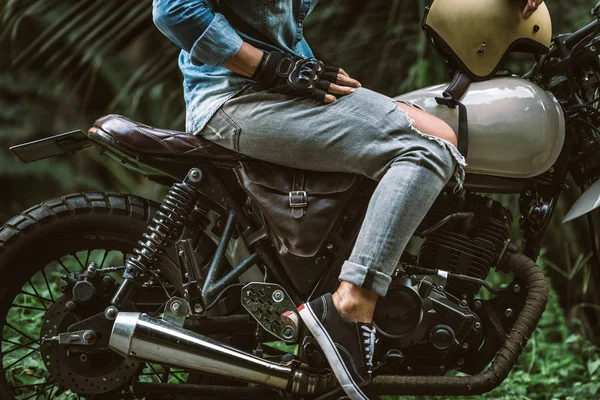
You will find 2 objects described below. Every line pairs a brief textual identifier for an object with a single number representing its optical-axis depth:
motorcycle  5.06
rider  4.73
